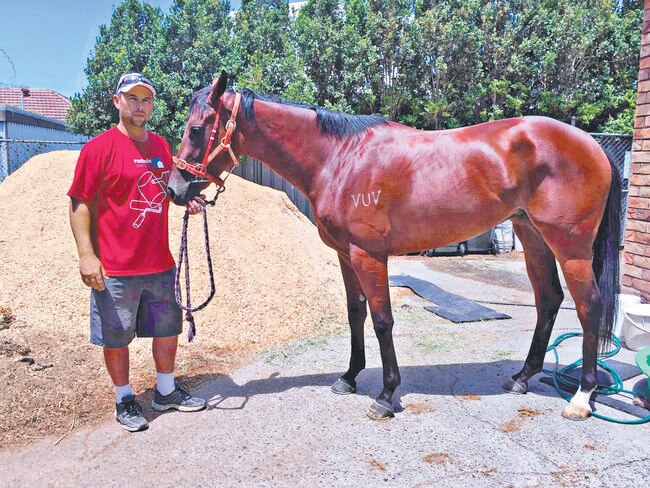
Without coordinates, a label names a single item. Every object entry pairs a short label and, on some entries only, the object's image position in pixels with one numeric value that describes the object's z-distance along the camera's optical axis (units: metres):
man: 2.78
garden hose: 3.34
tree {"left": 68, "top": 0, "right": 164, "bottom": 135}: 10.22
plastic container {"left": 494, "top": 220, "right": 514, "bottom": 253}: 11.32
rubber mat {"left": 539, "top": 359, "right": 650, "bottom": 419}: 3.14
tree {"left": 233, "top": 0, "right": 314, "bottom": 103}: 10.51
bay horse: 3.09
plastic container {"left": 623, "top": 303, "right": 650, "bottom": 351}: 4.18
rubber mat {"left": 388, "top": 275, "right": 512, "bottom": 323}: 5.46
